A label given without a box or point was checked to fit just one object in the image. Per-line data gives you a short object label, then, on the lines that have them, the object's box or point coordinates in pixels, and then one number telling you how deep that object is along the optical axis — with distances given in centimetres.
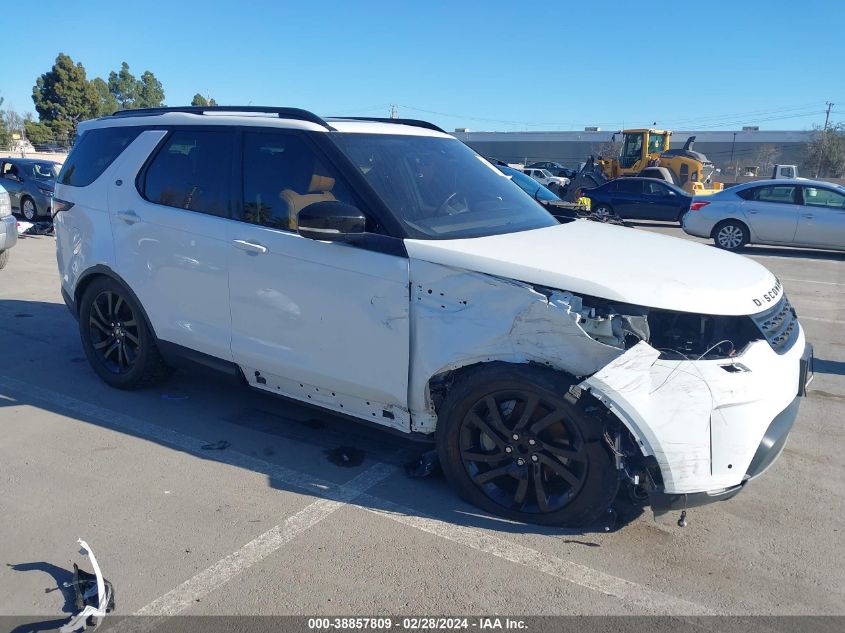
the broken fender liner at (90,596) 266
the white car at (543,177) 3225
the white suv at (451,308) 302
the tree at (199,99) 7115
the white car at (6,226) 893
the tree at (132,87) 8488
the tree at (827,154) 5825
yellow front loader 2827
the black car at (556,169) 4321
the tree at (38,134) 5041
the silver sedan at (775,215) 1349
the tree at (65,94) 5231
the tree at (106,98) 6453
